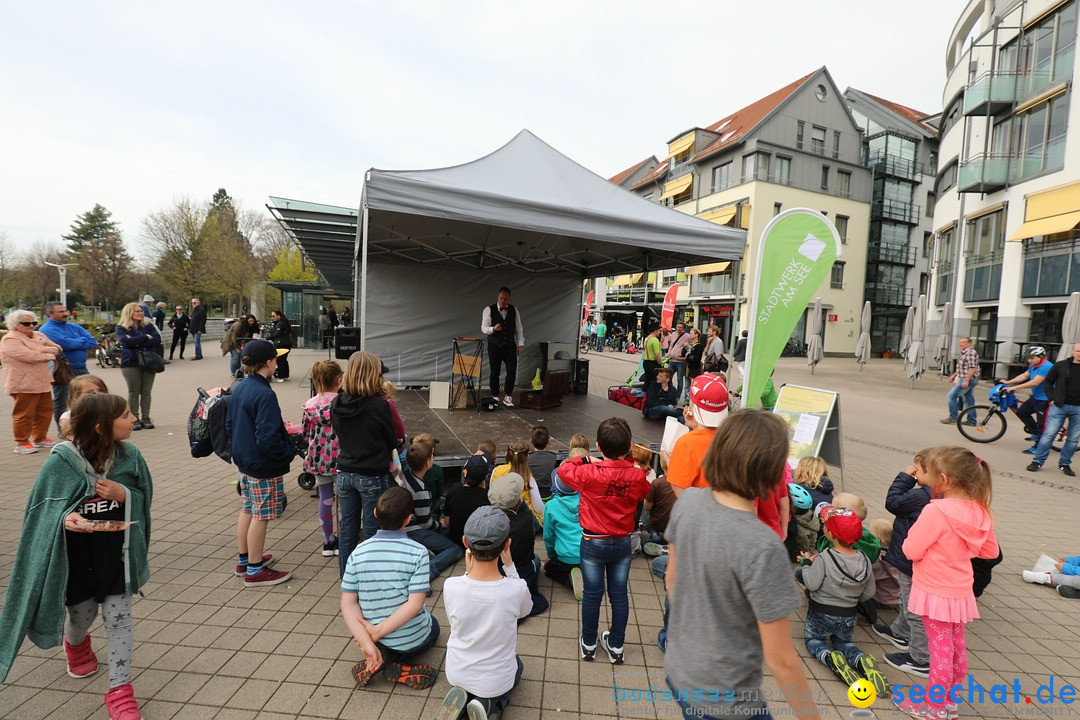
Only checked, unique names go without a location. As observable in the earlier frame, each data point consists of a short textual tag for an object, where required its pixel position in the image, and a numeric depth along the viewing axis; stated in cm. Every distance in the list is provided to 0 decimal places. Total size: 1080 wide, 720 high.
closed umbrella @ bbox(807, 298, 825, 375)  2026
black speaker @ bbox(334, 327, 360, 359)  871
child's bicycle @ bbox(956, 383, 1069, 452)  885
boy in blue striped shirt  252
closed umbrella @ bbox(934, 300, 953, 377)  1885
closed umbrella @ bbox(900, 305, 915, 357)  1772
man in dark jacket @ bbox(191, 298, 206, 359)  1636
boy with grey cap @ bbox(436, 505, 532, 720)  224
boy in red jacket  267
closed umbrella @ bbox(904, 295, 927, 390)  1655
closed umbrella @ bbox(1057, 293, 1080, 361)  1147
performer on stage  777
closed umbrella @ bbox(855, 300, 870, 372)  2069
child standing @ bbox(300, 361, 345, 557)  376
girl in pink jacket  248
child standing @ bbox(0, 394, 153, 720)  215
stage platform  562
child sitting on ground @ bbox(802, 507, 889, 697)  283
